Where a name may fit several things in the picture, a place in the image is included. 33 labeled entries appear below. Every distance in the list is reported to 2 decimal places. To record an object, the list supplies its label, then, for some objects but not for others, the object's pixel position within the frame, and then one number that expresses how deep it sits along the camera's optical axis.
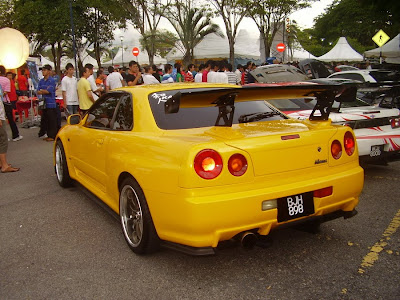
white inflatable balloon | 13.42
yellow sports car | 2.74
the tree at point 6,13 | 37.56
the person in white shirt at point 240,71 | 15.89
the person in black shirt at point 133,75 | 9.59
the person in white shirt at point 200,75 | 12.33
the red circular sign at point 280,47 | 24.41
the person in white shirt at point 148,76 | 9.95
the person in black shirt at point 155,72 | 11.54
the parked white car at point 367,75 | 10.45
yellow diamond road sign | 19.56
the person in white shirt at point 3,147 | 6.89
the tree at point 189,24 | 29.27
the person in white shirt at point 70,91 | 9.82
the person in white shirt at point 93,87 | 9.35
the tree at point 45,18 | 32.91
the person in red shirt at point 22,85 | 15.20
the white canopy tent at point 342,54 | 31.92
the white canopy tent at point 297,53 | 40.04
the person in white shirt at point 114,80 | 9.98
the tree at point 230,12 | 27.00
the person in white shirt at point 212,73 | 10.98
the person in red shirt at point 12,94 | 11.75
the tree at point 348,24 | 52.62
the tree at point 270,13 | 28.25
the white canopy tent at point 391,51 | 25.94
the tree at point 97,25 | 32.62
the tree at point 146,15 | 28.97
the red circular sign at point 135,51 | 28.61
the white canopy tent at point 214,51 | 32.81
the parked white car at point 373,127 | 5.24
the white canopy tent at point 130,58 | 38.28
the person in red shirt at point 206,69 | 11.53
